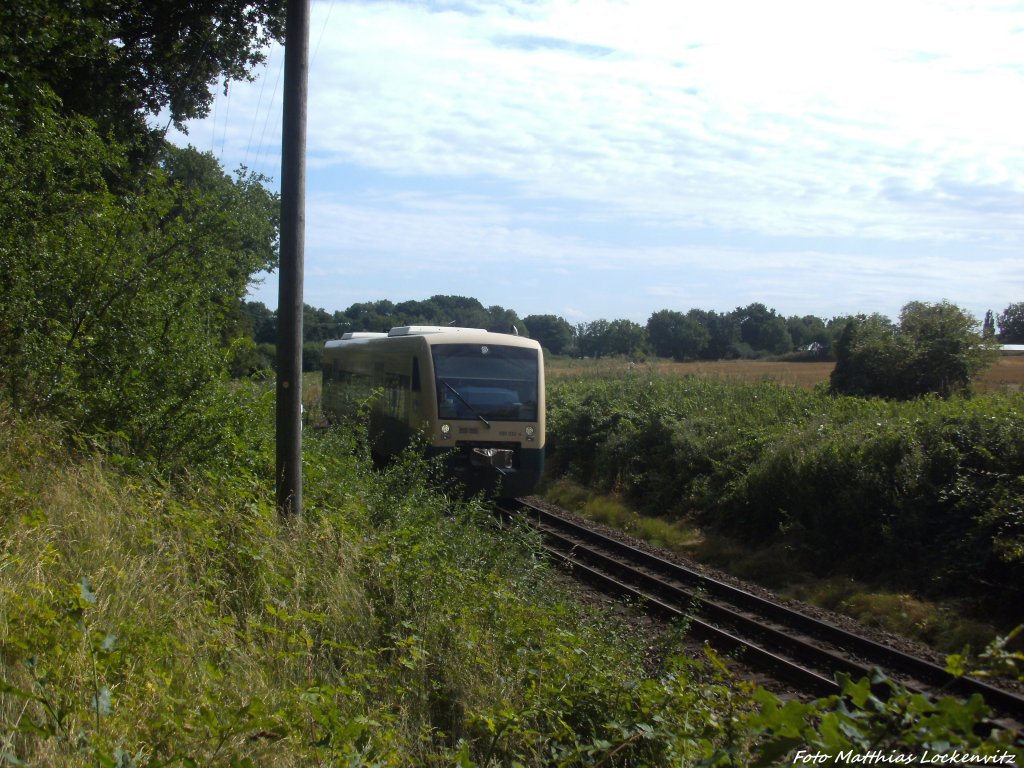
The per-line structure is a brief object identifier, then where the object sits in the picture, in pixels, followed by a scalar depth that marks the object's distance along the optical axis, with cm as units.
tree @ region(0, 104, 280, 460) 829
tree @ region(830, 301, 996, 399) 1964
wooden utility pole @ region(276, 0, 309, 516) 750
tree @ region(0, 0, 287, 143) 1014
